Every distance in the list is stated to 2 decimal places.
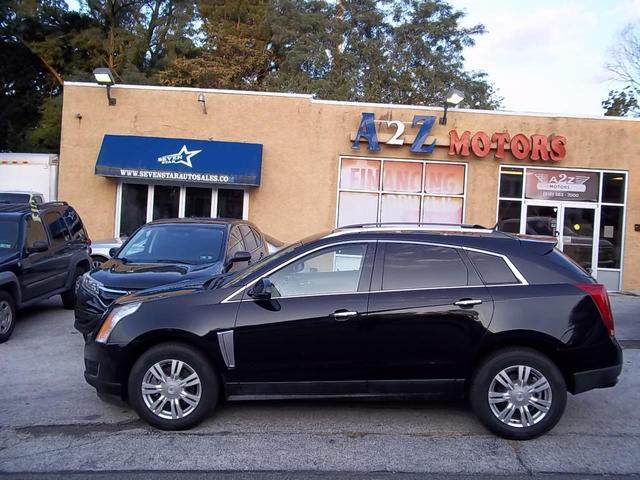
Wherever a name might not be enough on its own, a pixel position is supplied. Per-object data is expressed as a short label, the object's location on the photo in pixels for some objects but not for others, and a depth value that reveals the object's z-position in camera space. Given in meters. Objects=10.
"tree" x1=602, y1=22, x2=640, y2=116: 25.84
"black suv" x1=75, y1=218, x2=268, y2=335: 7.34
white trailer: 16.06
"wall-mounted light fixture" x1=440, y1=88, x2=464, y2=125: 14.30
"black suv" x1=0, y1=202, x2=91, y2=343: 8.66
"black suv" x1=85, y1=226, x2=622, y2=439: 5.14
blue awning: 15.16
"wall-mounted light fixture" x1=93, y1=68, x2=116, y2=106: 15.00
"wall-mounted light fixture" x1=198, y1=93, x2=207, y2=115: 15.57
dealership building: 15.62
